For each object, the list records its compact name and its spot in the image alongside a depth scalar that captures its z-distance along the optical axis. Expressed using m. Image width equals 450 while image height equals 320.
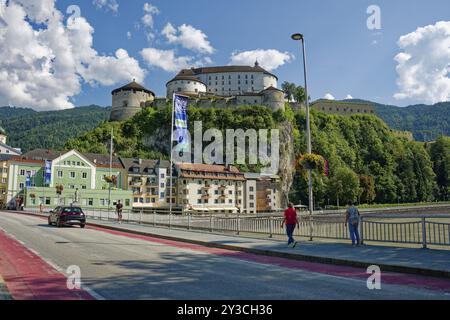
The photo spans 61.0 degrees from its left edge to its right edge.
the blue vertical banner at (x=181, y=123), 28.16
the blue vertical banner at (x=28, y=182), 74.70
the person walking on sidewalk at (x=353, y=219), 14.99
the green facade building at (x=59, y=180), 74.62
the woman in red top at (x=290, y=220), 15.52
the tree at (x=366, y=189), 116.19
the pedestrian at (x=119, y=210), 32.12
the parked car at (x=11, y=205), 76.74
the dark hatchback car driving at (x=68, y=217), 27.28
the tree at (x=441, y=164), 143.12
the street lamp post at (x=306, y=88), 19.19
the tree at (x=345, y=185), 101.75
